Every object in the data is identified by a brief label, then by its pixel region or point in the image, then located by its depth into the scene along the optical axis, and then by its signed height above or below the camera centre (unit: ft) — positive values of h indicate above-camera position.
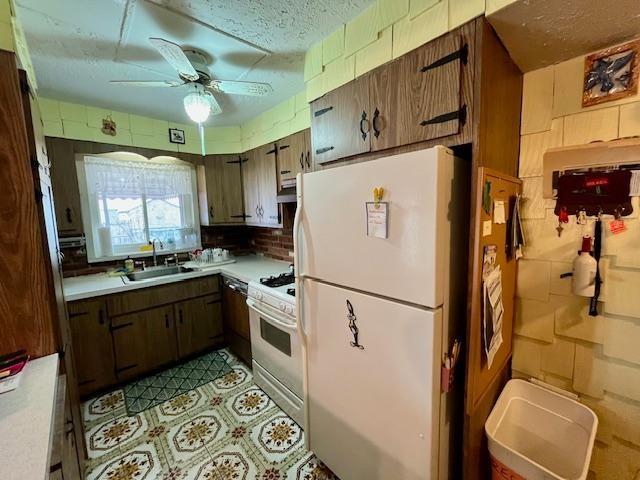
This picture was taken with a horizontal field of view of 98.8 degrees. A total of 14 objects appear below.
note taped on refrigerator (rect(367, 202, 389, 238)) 3.48 -0.11
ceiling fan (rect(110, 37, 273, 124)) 5.30 +2.63
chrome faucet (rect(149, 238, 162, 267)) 9.71 -1.12
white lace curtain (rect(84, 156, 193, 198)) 8.75 +1.34
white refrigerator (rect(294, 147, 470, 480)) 3.22 -1.25
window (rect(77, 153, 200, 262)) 8.77 +0.41
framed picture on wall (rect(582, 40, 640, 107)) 3.56 +1.73
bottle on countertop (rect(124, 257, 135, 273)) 9.09 -1.59
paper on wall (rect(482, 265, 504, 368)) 3.60 -1.44
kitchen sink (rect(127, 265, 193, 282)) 8.86 -1.90
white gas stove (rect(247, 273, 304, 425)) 5.95 -3.06
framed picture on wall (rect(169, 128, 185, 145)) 9.57 +2.81
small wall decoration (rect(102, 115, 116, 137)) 8.31 +2.77
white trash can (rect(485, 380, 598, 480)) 3.67 -3.37
